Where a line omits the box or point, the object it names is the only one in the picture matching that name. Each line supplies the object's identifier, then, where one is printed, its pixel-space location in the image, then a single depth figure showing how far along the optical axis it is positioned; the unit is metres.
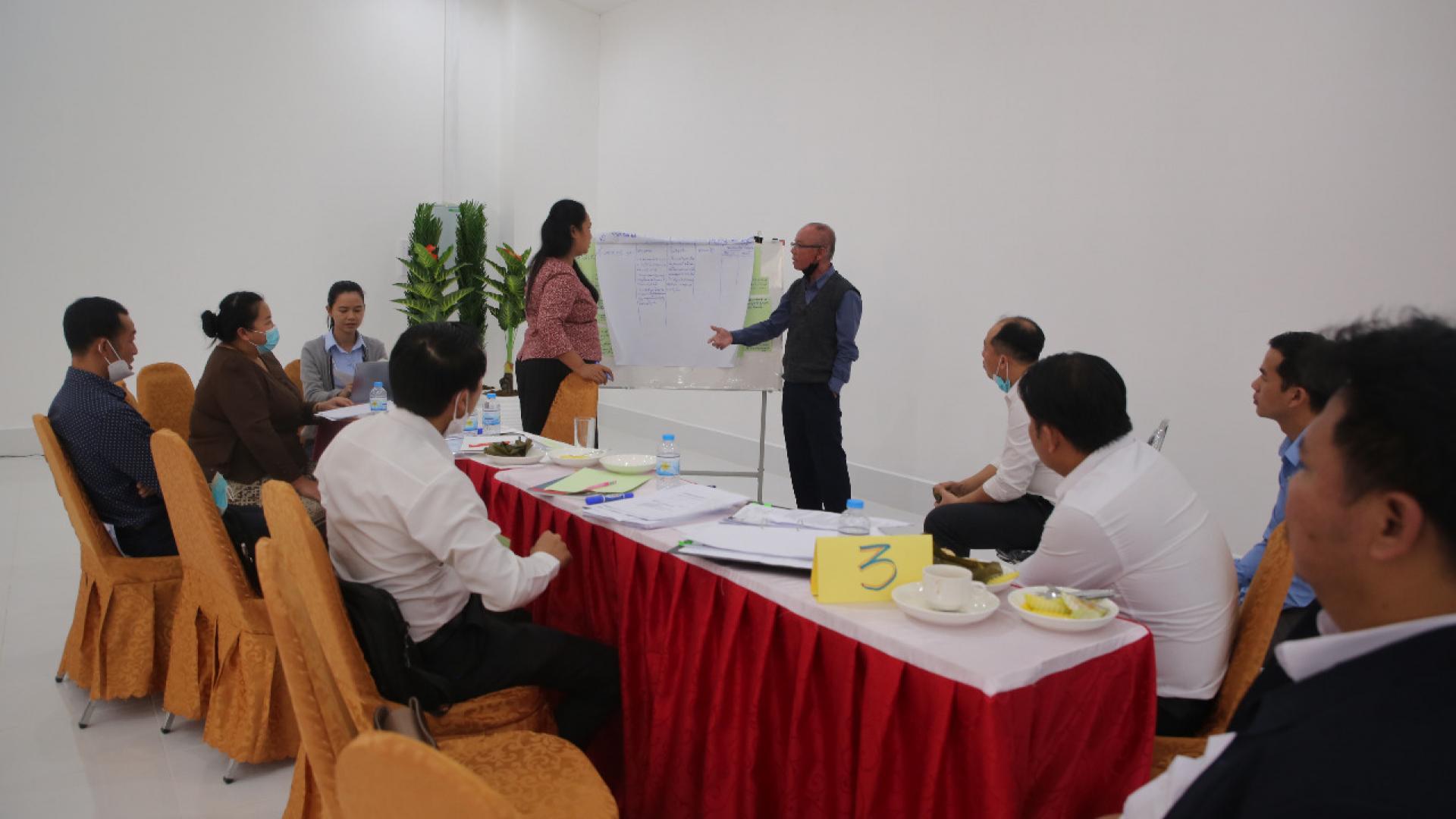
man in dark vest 4.24
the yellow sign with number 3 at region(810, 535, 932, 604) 1.61
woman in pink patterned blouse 3.80
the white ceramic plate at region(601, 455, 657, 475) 2.59
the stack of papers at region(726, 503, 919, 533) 2.06
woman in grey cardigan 4.06
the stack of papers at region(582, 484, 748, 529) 2.05
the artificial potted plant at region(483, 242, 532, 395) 7.09
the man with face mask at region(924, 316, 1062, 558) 2.83
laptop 3.86
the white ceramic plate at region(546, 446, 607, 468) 2.71
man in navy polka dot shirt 2.42
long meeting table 1.35
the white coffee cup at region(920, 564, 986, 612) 1.52
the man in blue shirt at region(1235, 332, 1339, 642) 2.16
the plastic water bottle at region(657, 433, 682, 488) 2.47
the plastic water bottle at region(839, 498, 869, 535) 1.96
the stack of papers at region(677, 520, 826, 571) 1.77
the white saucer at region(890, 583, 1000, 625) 1.46
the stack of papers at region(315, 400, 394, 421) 3.49
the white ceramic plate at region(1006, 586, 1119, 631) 1.44
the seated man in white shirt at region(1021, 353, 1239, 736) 1.62
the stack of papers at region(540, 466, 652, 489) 2.36
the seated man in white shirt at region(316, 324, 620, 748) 1.64
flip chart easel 4.86
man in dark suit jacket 0.61
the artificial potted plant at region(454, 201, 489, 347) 7.30
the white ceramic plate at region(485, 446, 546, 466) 2.71
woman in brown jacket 2.88
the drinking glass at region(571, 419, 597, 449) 3.29
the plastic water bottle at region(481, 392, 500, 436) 3.35
